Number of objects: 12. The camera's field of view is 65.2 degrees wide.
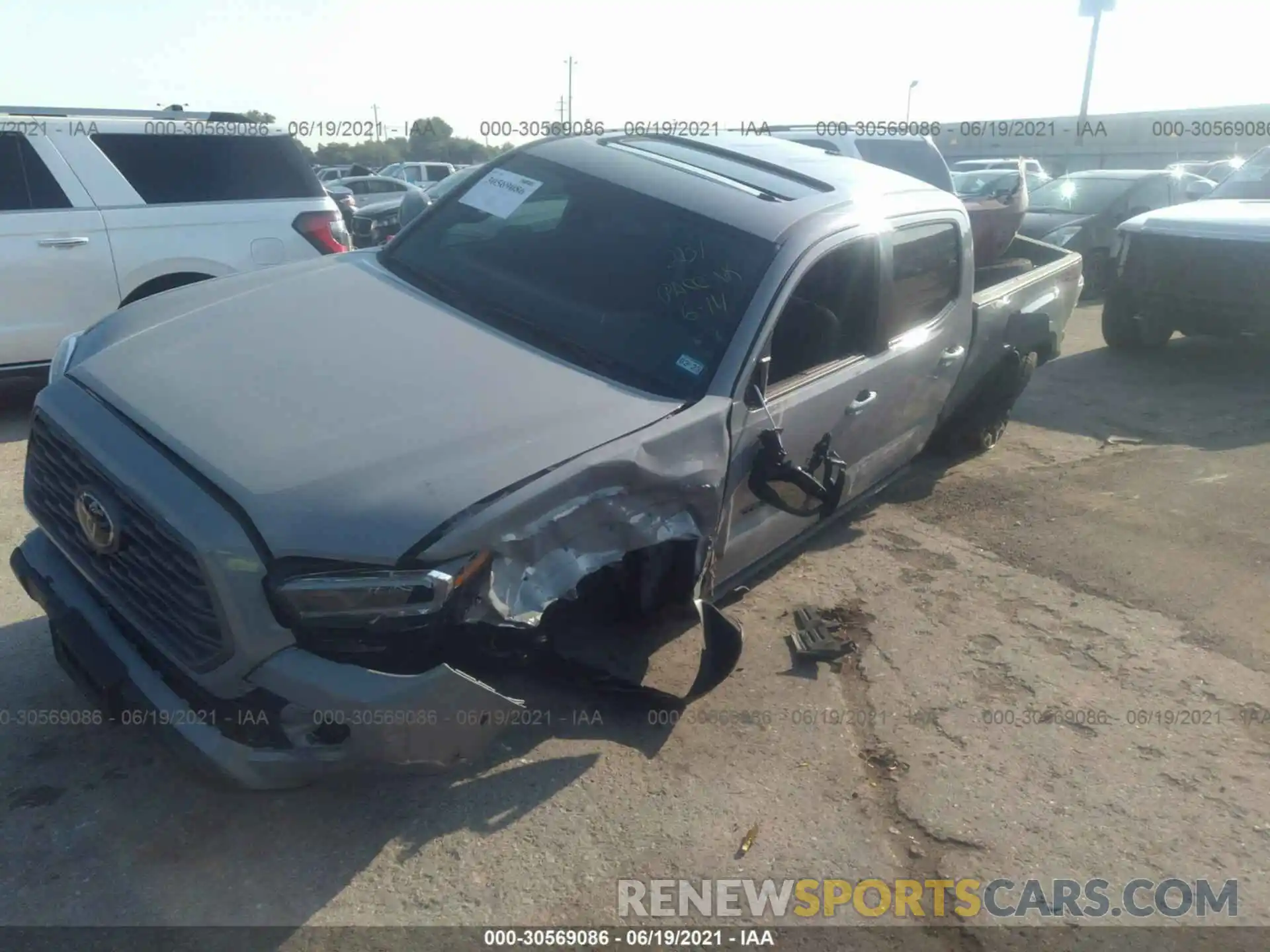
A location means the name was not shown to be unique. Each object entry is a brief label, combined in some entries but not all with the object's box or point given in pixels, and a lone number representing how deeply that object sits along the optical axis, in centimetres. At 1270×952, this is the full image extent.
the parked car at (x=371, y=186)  2047
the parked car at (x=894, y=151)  969
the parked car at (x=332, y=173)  2589
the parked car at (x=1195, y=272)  805
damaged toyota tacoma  241
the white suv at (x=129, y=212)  583
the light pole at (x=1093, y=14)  4031
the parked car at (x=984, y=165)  1989
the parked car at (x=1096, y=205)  1214
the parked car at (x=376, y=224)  1042
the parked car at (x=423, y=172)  2295
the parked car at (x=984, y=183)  1126
